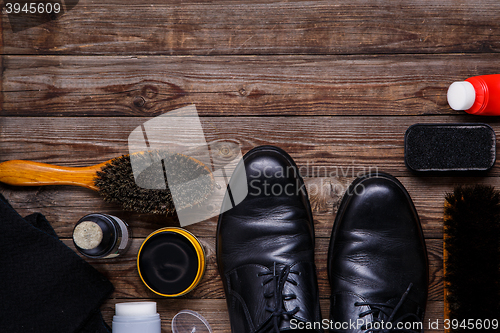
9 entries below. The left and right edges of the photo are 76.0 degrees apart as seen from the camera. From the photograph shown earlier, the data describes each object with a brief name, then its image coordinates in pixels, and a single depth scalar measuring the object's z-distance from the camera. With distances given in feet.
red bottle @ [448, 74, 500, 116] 2.30
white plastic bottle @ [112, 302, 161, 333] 2.17
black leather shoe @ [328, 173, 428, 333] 2.40
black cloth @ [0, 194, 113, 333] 2.37
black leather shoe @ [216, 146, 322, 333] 2.38
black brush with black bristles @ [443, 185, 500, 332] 2.24
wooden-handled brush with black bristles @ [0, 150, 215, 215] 2.24
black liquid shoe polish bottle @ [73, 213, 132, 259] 2.08
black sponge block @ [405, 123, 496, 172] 2.38
